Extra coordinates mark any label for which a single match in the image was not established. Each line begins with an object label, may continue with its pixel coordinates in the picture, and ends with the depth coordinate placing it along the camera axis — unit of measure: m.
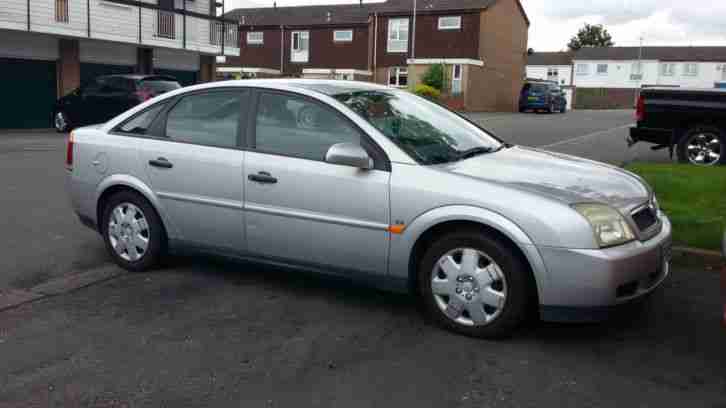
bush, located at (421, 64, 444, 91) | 44.59
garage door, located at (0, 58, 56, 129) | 23.08
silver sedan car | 4.44
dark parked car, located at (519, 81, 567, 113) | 43.28
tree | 110.44
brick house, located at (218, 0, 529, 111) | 46.22
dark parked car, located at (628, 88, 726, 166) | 12.88
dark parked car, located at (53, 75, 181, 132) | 20.50
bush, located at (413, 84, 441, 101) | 40.34
